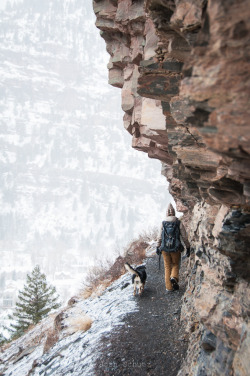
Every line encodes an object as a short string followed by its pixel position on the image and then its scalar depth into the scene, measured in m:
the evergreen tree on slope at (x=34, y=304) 22.48
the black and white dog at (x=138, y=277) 9.32
